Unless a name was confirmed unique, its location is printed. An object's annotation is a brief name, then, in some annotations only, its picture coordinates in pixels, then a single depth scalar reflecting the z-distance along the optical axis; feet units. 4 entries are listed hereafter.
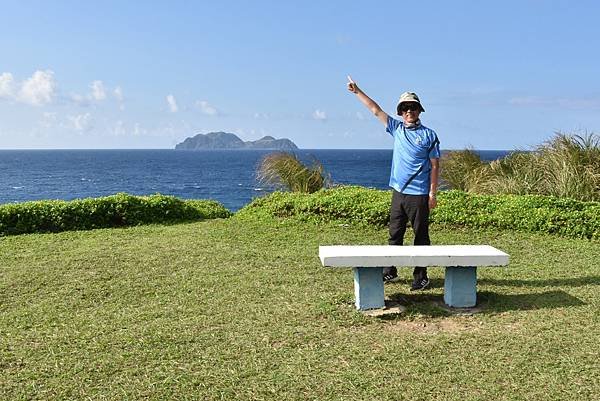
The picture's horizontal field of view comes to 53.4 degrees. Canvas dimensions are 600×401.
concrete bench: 16.46
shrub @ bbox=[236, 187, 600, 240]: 29.20
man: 18.55
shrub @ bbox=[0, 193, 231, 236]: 31.40
